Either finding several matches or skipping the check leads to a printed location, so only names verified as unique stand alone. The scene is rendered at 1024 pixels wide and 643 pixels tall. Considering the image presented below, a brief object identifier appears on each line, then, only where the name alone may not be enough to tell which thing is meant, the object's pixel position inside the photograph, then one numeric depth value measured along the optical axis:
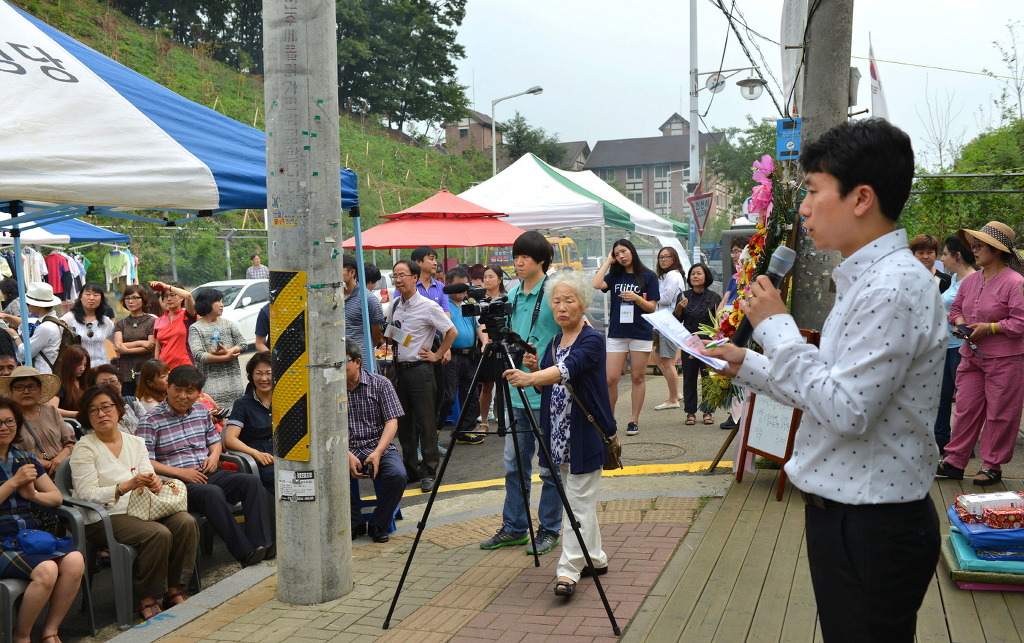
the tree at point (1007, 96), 16.38
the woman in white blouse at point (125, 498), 4.85
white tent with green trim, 13.45
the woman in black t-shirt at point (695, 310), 9.41
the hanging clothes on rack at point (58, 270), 16.48
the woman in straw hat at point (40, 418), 5.25
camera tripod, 4.24
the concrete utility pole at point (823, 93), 6.14
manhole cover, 7.95
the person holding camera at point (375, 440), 5.84
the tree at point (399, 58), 53.16
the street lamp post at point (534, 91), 35.09
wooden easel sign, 5.91
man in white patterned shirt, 2.01
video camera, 4.46
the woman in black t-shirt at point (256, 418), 6.09
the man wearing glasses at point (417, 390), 7.45
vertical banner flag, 8.30
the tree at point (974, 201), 11.76
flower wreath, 5.64
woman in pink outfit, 6.14
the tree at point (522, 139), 63.09
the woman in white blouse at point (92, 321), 8.68
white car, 18.91
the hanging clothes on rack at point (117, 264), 18.09
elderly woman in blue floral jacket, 4.54
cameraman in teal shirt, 5.32
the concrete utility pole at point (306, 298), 4.36
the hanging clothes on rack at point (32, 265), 15.33
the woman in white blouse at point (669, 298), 10.27
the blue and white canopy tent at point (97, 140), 4.45
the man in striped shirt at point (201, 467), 5.41
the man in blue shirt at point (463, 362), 8.77
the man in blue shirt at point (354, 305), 8.22
